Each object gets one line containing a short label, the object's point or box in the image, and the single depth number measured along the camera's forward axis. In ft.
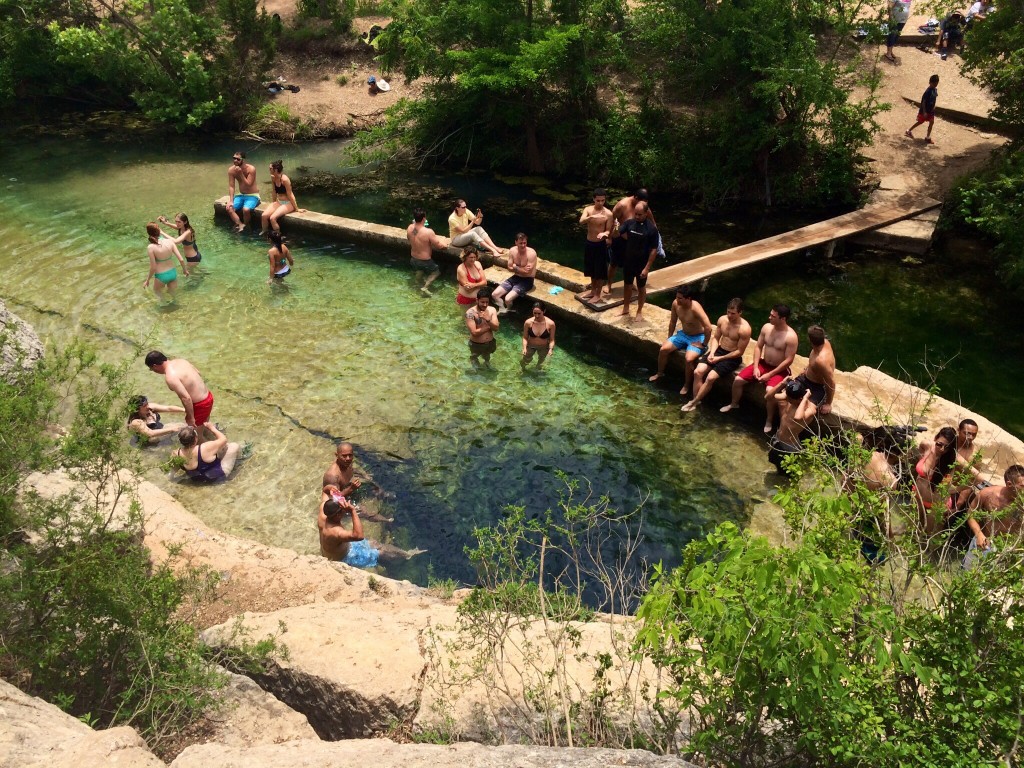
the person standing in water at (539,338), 35.35
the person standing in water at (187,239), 43.45
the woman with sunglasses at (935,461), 23.06
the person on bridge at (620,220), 36.65
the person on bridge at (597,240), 37.04
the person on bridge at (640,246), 34.99
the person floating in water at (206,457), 27.78
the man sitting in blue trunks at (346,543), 24.41
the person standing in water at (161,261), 39.65
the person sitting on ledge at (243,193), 49.93
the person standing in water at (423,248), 43.14
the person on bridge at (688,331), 32.40
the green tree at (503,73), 54.29
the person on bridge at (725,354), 31.07
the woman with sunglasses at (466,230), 43.62
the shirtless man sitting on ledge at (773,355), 29.58
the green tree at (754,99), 47.91
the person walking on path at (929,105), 51.01
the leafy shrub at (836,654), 11.84
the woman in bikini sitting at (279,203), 48.67
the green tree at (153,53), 66.64
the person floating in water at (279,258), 42.50
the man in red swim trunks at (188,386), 28.81
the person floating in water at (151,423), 29.35
